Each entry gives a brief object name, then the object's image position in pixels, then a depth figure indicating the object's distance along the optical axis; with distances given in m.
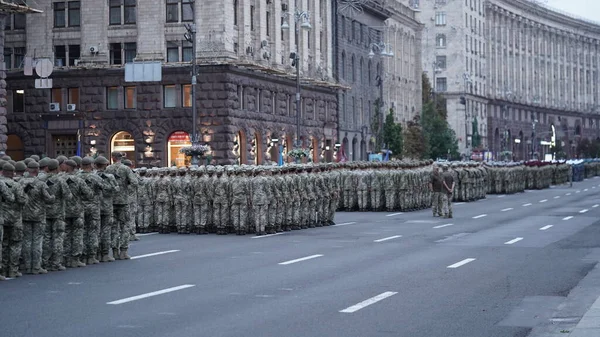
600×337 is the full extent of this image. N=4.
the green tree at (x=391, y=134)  95.38
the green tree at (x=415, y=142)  107.44
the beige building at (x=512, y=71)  138.50
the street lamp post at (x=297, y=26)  61.88
